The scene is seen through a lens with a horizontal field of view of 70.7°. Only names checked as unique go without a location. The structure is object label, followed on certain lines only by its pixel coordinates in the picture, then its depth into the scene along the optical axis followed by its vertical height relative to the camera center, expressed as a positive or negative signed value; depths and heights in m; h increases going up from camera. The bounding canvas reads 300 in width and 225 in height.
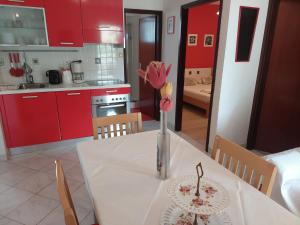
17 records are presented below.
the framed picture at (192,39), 5.09 +0.34
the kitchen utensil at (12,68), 2.89 -0.23
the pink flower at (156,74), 1.01 -0.10
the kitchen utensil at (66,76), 3.09 -0.34
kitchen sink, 2.86 -0.46
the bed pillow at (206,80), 5.41 -0.65
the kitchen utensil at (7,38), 2.68 +0.16
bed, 4.45 -0.77
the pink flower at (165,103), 1.03 -0.23
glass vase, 1.09 -0.49
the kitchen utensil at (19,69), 2.92 -0.24
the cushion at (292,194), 1.35 -0.88
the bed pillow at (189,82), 5.26 -0.68
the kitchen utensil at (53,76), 3.02 -0.34
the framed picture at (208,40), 5.27 +0.33
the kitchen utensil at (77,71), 3.17 -0.28
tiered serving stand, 0.78 -0.55
